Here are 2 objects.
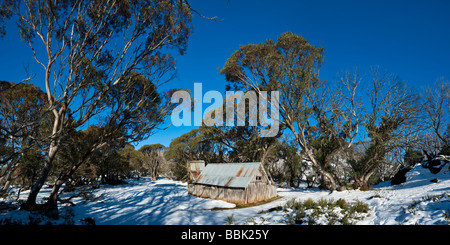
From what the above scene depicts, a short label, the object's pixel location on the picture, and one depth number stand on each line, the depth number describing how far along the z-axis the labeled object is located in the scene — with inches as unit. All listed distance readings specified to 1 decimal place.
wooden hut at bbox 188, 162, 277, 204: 771.4
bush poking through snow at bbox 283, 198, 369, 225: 314.8
